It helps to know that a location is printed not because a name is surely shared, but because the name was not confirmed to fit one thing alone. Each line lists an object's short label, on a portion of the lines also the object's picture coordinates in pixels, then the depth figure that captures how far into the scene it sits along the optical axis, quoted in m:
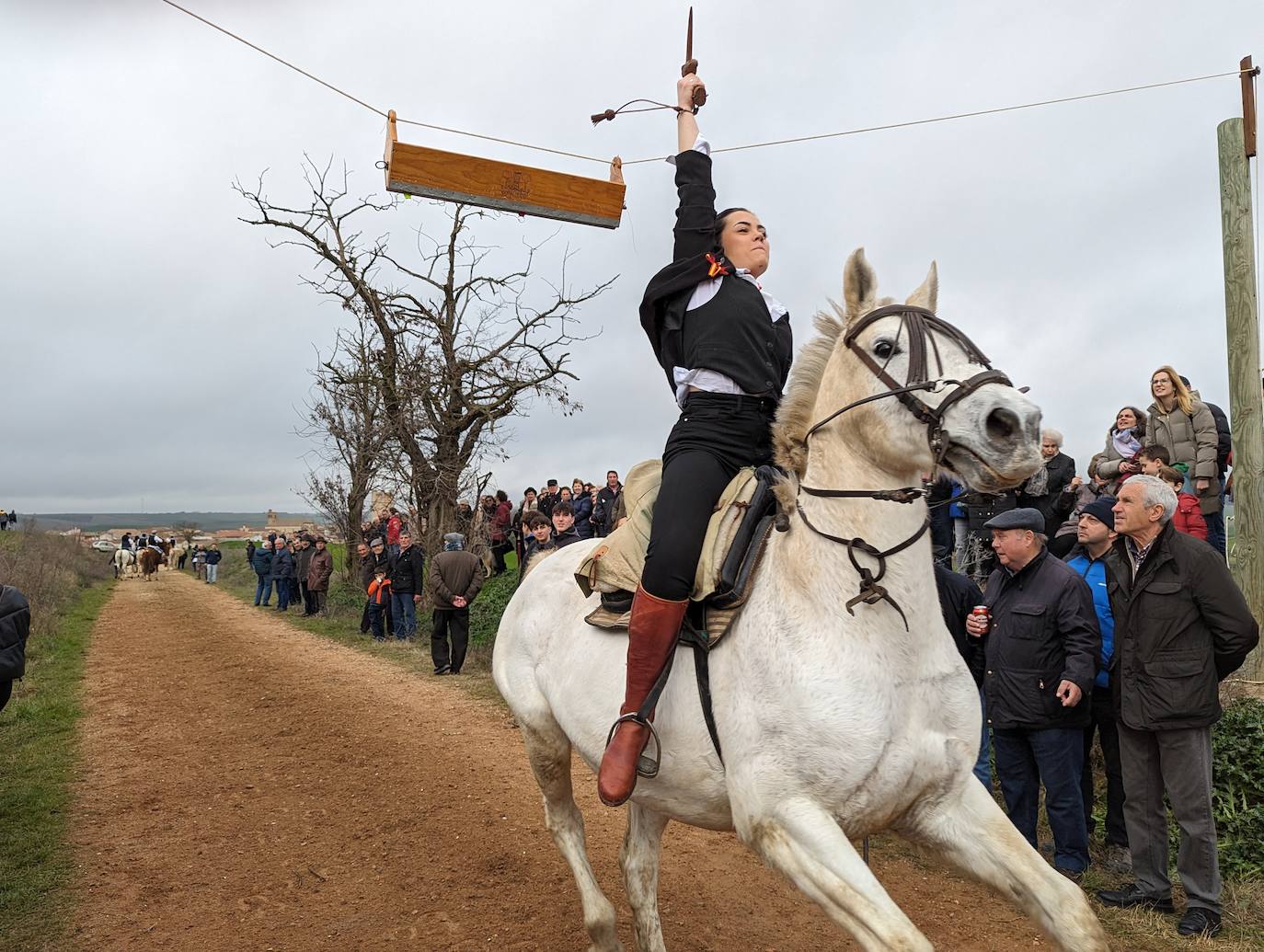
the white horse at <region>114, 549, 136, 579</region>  49.06
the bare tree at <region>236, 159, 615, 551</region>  20.41
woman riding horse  3.40
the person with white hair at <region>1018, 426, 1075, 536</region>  8.98
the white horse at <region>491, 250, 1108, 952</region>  2.77
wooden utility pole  7.40
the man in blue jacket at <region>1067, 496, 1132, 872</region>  5.86
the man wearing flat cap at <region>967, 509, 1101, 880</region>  5.55
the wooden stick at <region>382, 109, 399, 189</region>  6.63
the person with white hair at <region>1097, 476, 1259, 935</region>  4.80
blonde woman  8.16
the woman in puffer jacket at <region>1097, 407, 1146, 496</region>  9.05
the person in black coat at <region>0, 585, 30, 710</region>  5.67
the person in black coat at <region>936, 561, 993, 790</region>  6.23
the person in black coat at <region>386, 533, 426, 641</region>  17.25
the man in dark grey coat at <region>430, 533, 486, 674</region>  13.45
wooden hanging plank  6.64
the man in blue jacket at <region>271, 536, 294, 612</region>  27.00
